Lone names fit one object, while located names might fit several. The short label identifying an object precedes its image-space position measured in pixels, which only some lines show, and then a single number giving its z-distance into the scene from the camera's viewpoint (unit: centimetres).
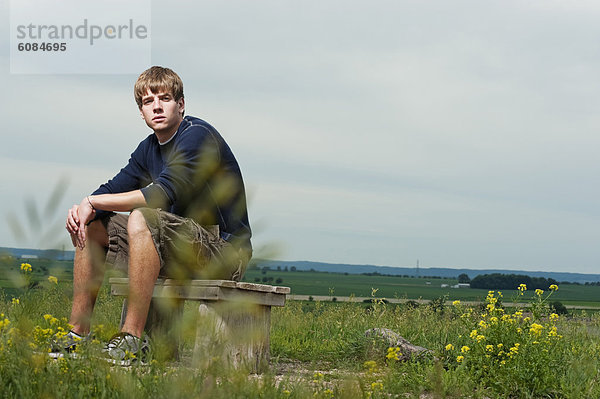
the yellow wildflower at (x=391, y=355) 334
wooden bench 451
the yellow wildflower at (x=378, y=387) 350
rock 562
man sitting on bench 429
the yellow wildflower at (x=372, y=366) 243
